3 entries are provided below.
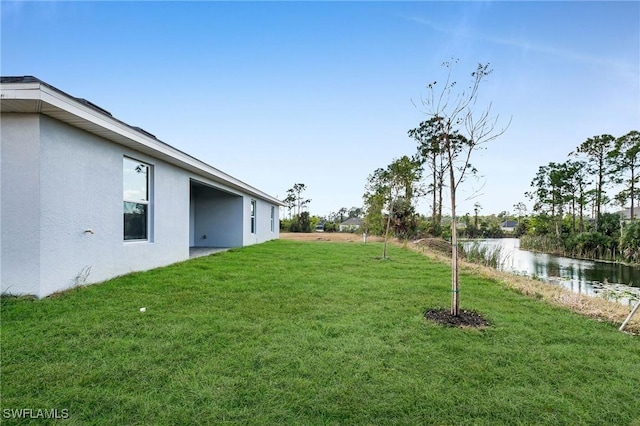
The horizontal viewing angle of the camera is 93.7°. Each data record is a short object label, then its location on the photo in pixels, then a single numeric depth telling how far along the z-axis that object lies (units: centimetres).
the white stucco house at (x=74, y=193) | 388
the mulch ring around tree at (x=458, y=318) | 340
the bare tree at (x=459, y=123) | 374
